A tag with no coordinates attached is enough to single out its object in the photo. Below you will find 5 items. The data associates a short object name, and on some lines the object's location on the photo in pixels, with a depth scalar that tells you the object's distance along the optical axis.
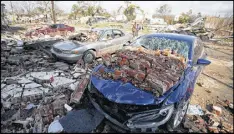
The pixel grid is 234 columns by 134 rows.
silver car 5.88
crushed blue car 2.38
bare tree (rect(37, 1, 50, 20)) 36.53
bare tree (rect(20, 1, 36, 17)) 45.13
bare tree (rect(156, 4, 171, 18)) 70.44
